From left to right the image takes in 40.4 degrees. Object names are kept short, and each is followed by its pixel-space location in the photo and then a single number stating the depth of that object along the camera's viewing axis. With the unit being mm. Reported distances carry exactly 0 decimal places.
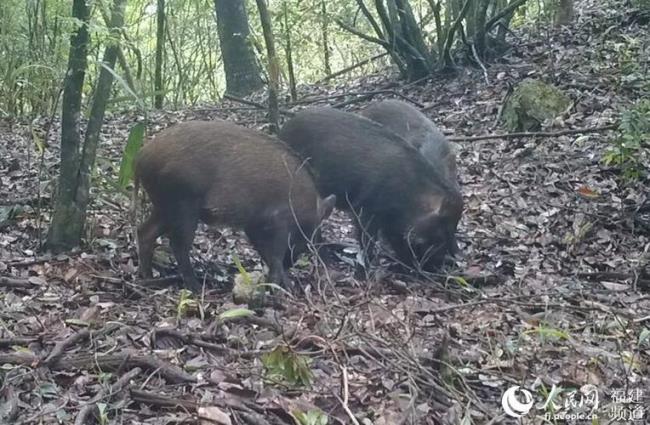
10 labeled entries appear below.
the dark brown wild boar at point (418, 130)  7551
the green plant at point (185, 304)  4979
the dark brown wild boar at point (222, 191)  5863
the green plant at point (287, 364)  3844
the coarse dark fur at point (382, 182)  6539
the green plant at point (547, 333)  4457
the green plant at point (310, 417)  3654
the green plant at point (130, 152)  6340
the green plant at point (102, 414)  3545
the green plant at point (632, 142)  7219
